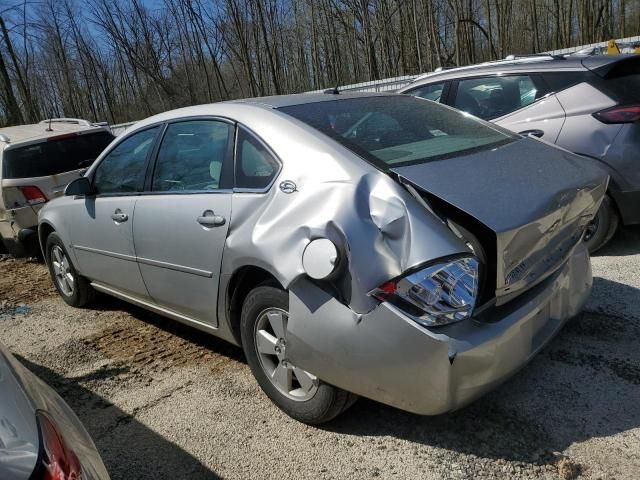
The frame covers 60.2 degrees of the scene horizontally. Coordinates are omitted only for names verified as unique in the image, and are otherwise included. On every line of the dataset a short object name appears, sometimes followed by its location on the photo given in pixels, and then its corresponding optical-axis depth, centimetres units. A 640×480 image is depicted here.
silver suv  424
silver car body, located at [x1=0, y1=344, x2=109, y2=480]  124
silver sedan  216
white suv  613
